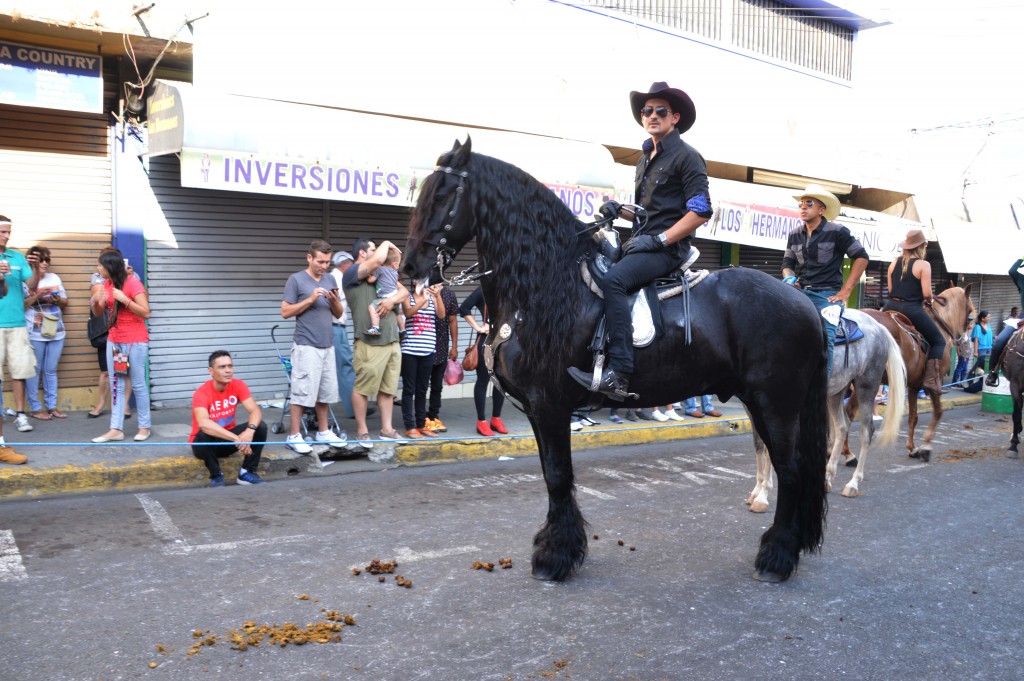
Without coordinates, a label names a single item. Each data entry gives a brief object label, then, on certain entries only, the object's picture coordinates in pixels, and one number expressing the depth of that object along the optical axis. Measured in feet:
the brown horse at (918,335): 30.58
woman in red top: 26.89
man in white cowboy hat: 23.97
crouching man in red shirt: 24.27
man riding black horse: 15.71
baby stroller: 29.50
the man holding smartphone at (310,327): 27.53
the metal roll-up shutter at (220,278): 33.14
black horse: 15.39
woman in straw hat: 31.91
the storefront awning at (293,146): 30.12
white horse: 25.00
